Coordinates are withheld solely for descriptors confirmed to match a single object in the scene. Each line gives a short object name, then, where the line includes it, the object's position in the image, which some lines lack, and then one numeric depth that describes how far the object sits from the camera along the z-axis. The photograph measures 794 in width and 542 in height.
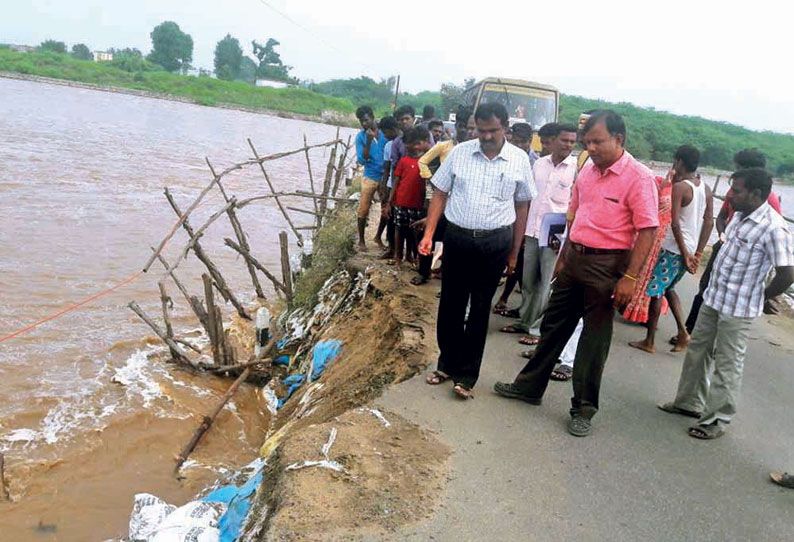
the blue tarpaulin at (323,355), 5.72
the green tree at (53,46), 91.00
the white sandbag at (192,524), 3.14
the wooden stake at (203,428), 5.30
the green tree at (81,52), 101.56
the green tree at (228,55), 97.46
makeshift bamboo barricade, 5.96
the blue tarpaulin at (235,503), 3.13
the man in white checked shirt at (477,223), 3.83
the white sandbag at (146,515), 3.47
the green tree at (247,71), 103.75
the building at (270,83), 90.54
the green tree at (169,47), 91.00
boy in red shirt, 6.12
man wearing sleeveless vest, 5.21
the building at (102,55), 113.31
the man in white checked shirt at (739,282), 3.82
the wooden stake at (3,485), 4.65
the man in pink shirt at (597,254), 3.52
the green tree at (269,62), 93.56
